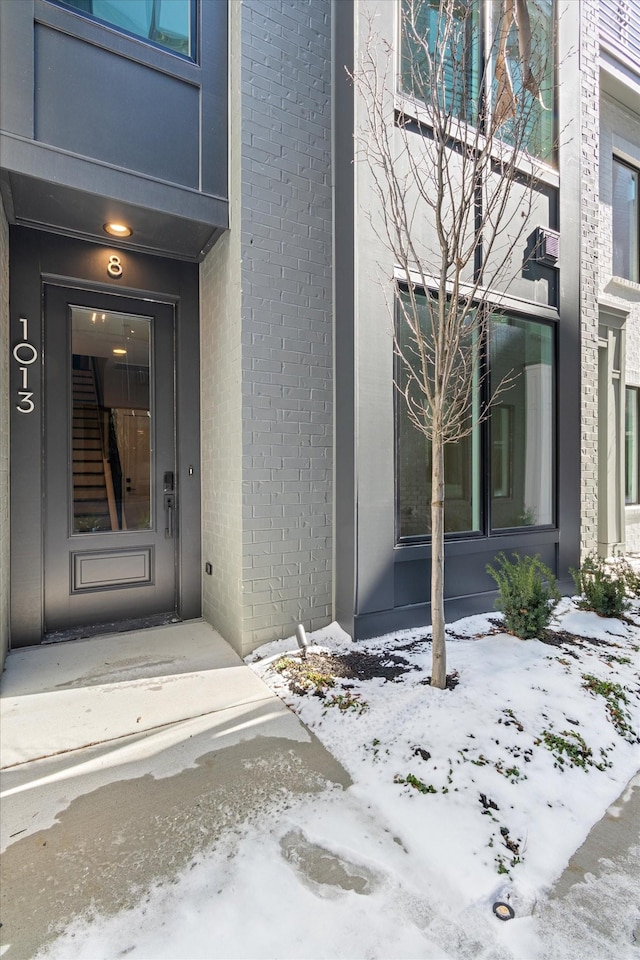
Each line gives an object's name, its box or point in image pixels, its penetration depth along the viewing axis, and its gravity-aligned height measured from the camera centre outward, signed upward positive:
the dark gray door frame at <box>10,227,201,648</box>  3.18 +0.96
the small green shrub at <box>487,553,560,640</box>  3.13 -0.84
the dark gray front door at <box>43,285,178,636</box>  3.34 +0.15
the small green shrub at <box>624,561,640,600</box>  4.10 -0.91
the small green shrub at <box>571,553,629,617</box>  3.67 -0.90
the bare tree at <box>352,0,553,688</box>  2.29 +1.90
